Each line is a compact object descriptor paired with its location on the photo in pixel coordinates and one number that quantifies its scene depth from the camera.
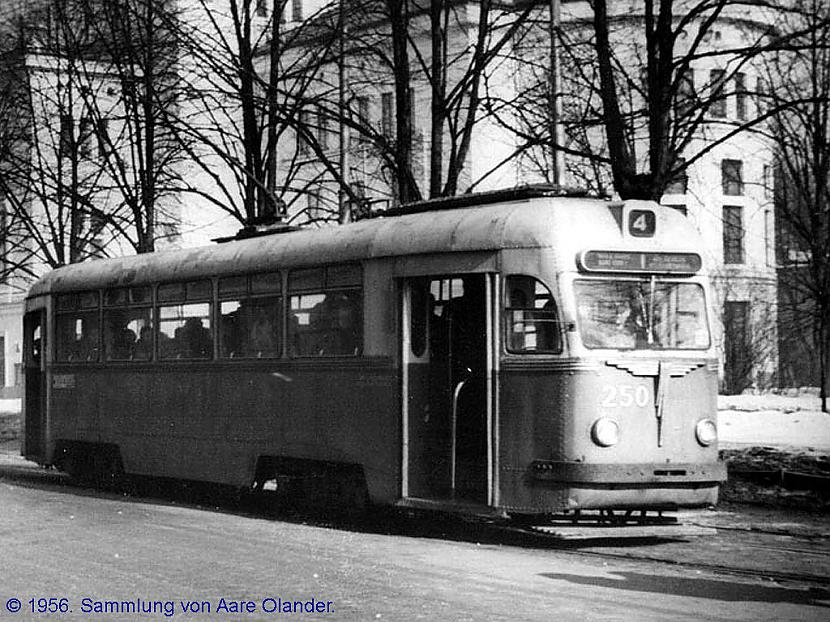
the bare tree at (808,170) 26.50
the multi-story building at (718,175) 36.84
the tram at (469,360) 13.55
